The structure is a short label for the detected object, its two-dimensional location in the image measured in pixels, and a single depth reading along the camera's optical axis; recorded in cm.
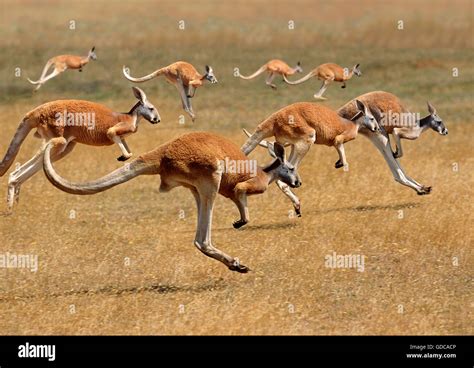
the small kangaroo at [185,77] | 2238
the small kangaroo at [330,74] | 2644
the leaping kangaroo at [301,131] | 1625
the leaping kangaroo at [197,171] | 1260
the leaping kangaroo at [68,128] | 1587
